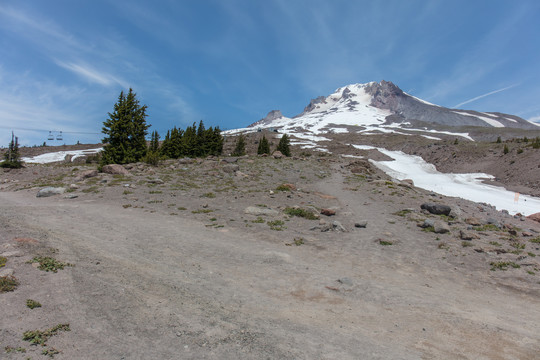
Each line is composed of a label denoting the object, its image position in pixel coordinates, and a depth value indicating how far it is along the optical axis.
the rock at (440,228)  14.80
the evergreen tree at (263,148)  68.59
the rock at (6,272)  6.48
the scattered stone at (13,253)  7.58
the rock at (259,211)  17.48
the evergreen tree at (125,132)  36.47
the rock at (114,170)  28.20
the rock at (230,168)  32.37
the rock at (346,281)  8.69
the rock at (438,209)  19.31
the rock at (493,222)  16.80
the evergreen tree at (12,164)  45.41
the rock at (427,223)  15.80
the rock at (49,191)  20.20
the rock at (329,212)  18.34
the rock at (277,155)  54.86
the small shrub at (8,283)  5.89
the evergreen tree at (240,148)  68.75
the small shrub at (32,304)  5.45
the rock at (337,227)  15.00
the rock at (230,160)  41.78
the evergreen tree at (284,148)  67.12
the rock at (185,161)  39.62
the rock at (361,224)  15.94
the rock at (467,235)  13.64
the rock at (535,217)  22.18
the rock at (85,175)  26.45
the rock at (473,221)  16.92
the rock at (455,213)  18.69
